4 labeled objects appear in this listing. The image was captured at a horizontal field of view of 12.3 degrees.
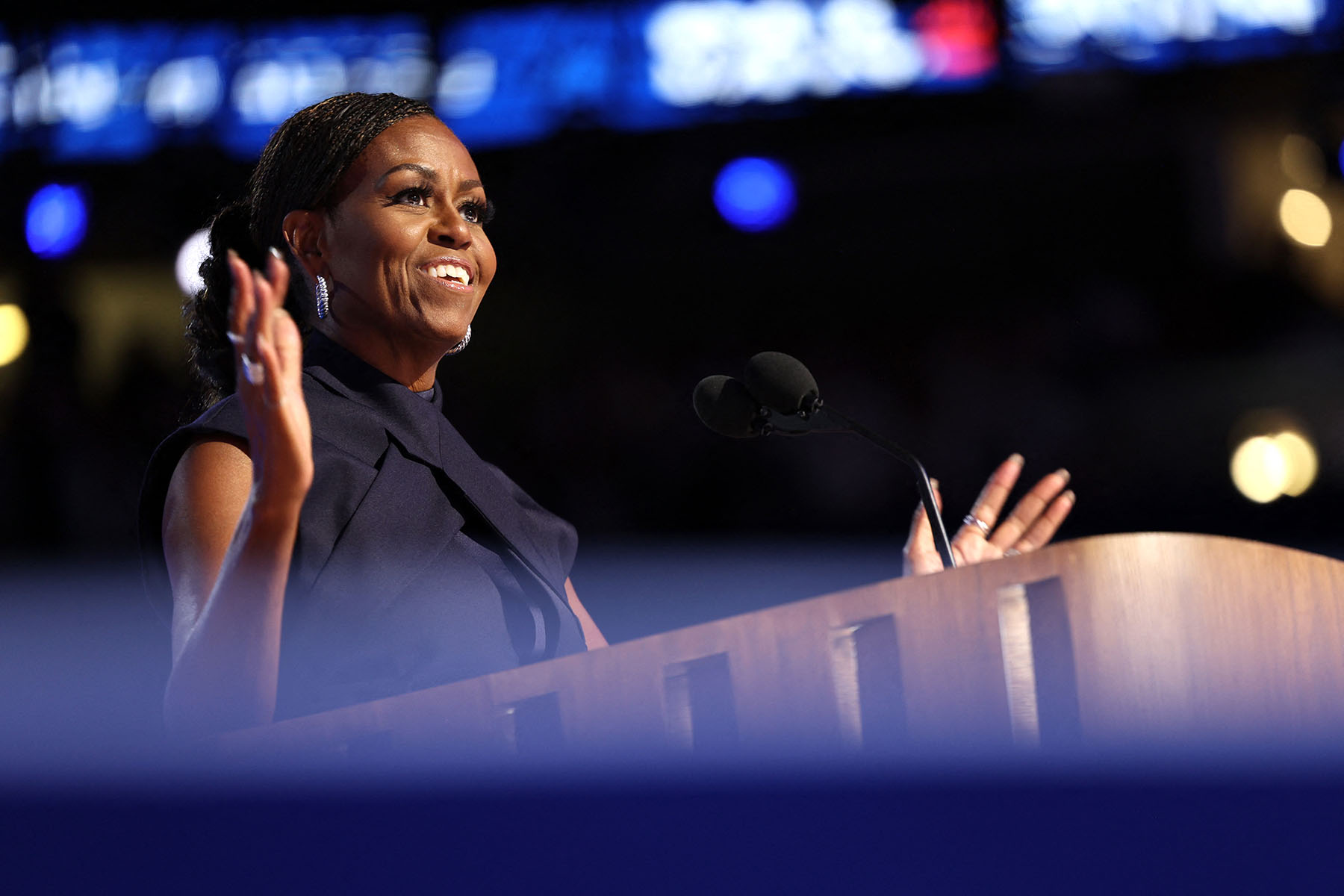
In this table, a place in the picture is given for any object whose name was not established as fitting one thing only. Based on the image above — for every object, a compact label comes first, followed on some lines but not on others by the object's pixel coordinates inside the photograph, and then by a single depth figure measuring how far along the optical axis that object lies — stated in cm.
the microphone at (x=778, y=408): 479
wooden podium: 444
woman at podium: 457
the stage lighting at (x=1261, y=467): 1025
